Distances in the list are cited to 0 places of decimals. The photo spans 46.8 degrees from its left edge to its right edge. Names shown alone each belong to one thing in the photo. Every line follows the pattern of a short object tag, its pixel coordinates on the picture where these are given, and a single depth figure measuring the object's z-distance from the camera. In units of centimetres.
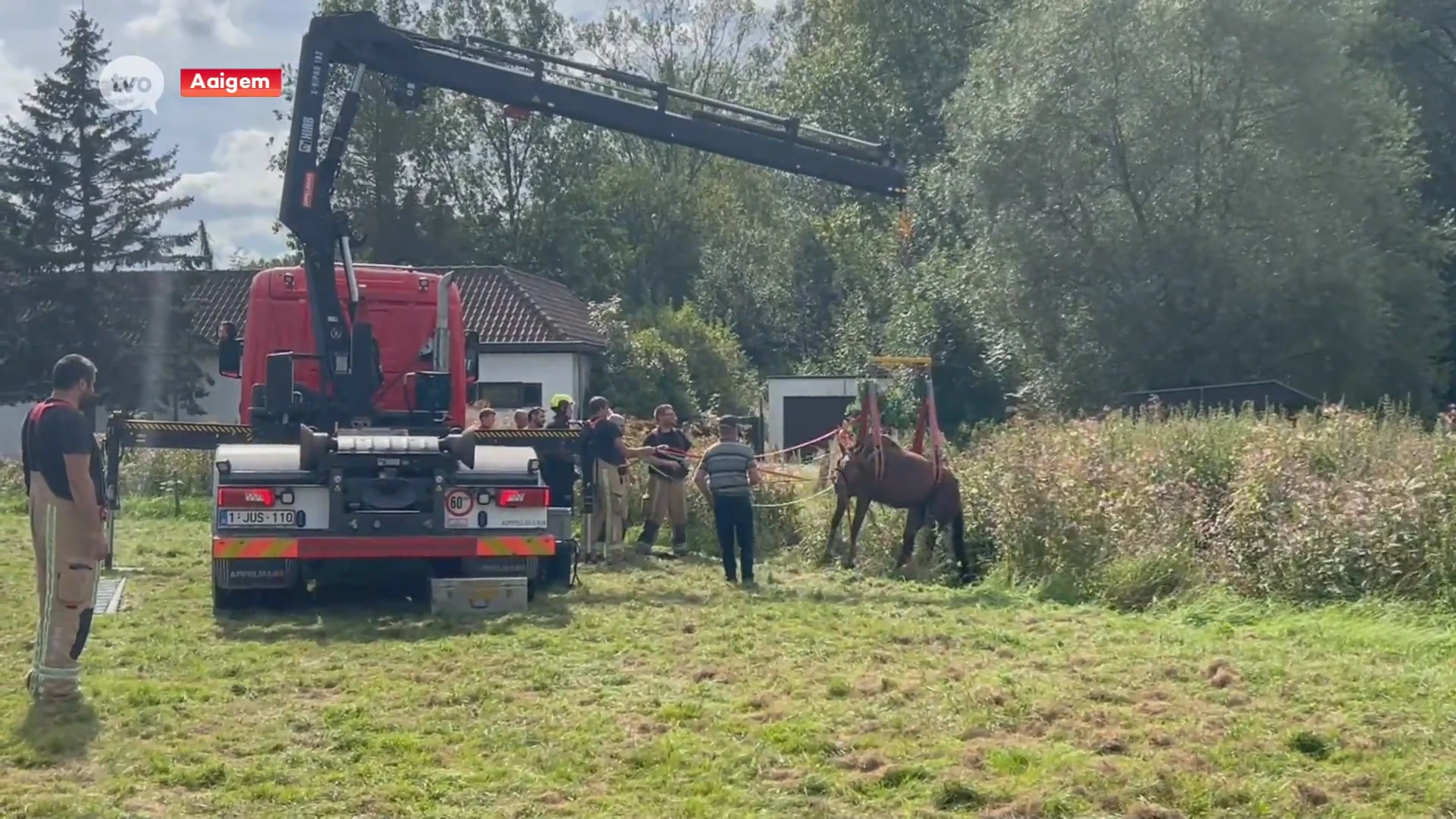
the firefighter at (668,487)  1827
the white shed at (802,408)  3894
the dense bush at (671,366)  4612
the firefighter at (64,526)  901
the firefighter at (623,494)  1773
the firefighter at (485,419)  1694
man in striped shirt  1499
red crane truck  1266
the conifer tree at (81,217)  3962
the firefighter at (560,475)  1641
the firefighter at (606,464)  1736
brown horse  1606
